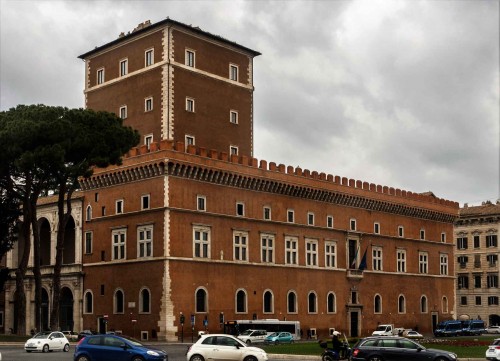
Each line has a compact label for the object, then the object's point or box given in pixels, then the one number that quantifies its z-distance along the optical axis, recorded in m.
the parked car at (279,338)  56.38
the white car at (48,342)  44.81
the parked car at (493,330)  85.00
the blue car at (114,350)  30.08
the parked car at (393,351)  31.33
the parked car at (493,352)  35.27
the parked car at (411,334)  67.79
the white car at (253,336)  55.59
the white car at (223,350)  31.80
